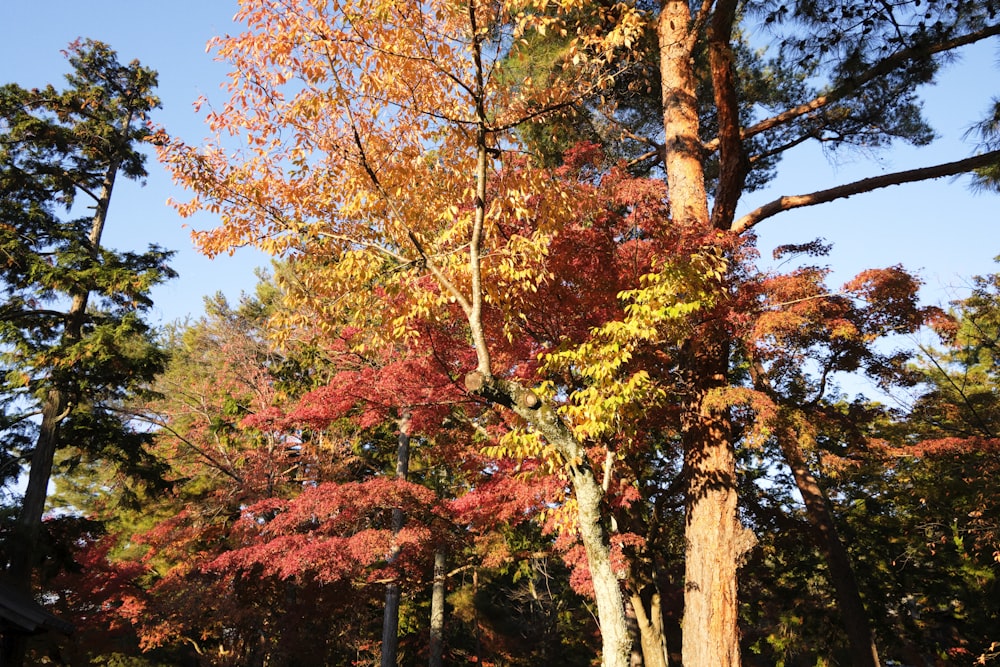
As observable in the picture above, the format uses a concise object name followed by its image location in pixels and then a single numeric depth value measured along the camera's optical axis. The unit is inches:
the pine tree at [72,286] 373.4
